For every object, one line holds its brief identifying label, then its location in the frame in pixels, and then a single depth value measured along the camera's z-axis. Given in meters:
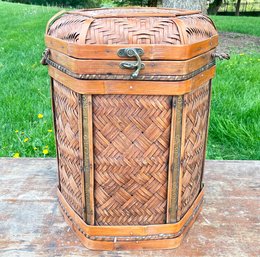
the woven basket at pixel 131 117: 0.97
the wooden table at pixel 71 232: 1.19
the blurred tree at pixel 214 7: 15.85
